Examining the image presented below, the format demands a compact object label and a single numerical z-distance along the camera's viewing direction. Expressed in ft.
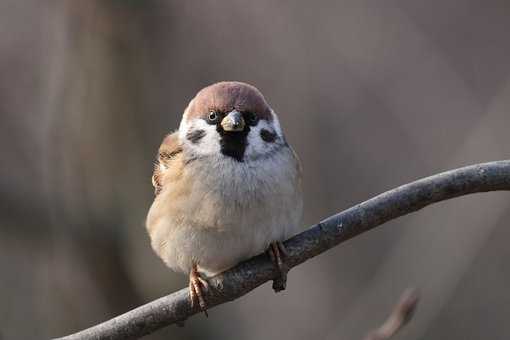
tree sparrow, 18.38
